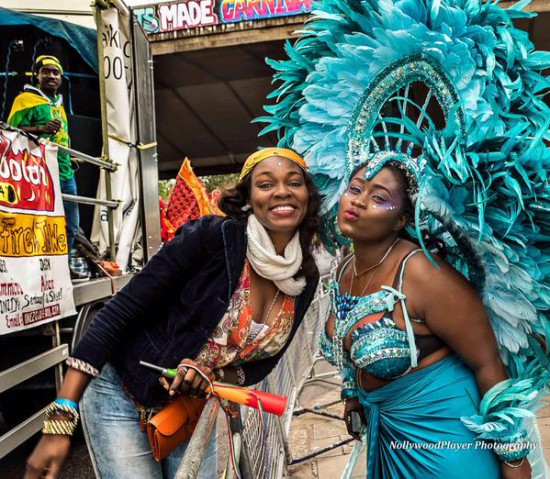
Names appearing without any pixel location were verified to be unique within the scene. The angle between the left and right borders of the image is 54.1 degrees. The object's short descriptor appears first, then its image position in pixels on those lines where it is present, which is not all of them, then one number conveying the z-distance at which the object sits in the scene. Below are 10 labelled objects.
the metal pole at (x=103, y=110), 4.86
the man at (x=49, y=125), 4.44
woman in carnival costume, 1.70
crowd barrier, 1.49
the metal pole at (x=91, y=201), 3.92
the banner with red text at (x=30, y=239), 3.09
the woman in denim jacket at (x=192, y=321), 1.80
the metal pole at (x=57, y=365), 3.67
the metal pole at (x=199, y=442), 1.19
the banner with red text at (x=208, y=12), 6.15
